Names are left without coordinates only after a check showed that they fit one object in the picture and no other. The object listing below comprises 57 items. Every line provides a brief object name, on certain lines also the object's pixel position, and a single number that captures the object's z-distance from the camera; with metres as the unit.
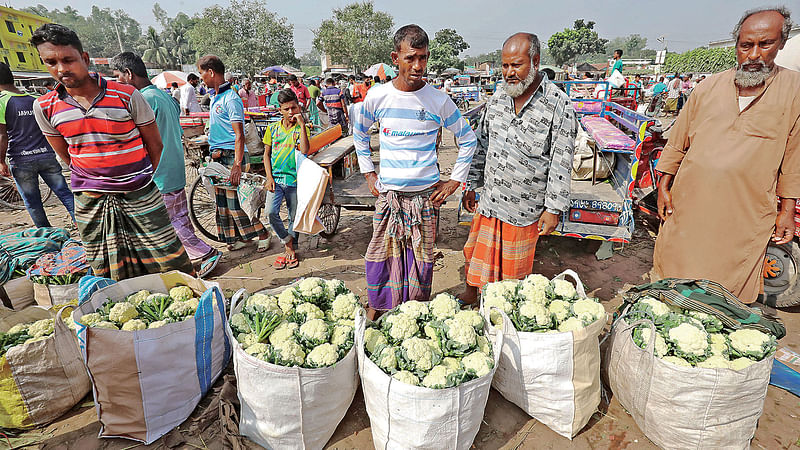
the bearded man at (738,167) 2.47
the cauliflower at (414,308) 2.43
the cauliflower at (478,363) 1.98
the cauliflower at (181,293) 2.61
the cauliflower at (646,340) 2.12
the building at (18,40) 33.16
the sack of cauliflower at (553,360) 2.13
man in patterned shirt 2.64
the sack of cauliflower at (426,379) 1.86
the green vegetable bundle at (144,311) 2.28
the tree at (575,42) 61.03
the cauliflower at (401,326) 2.25
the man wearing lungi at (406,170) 2.60
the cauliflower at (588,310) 2.27
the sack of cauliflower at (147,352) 2.07
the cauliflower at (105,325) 2.21
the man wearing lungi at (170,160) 3.87
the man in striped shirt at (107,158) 2.55
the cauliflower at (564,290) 2.55
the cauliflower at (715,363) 2.04
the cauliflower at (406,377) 1.90
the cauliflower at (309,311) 2.49
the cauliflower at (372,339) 2.20
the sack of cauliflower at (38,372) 2.20
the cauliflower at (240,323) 2.29
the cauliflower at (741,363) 2.04
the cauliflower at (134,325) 2.25
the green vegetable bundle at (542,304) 2.28
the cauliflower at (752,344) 2.05
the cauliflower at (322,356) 2.05
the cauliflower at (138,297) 2.55
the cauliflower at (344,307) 2.55
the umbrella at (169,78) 18.16
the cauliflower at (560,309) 2.37
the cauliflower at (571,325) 2.21
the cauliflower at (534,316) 2.27
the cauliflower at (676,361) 2.05
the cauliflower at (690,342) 2.08
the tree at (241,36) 37.06
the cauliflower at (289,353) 2.04
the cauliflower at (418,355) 2.01
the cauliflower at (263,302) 2.43
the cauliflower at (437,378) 1.89
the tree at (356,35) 39.78
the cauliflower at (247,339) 2.19
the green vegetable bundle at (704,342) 2.06
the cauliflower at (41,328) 2.41
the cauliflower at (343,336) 2.23
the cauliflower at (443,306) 2.43
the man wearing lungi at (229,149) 4.11
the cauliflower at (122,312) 2.33
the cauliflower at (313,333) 2.23
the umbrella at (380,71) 14.92
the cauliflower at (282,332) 2.19
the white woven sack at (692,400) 1.94
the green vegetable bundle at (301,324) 2.08
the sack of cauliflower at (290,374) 1.99
